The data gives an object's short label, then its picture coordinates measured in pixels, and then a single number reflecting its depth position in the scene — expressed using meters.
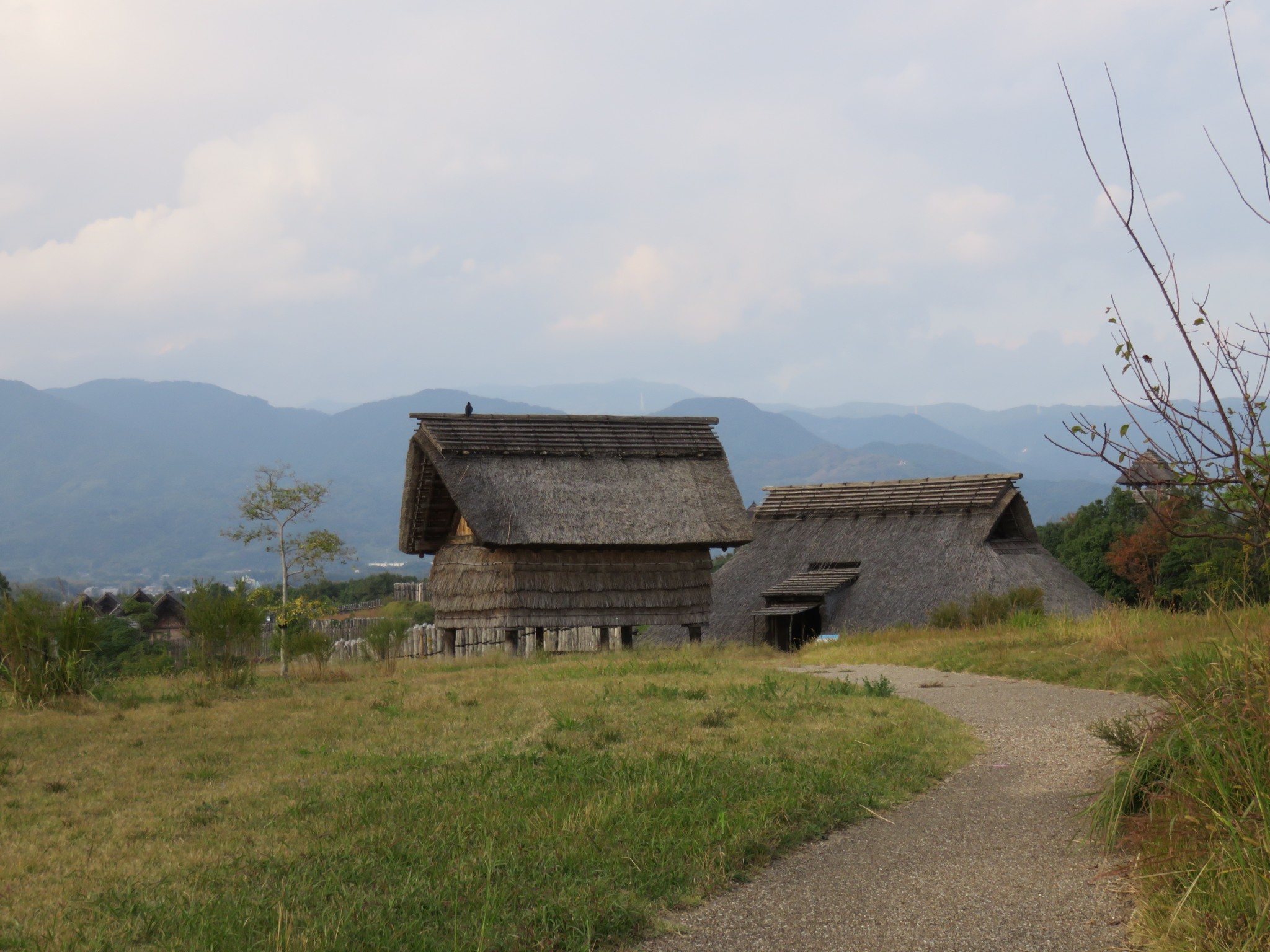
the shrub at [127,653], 20.16
